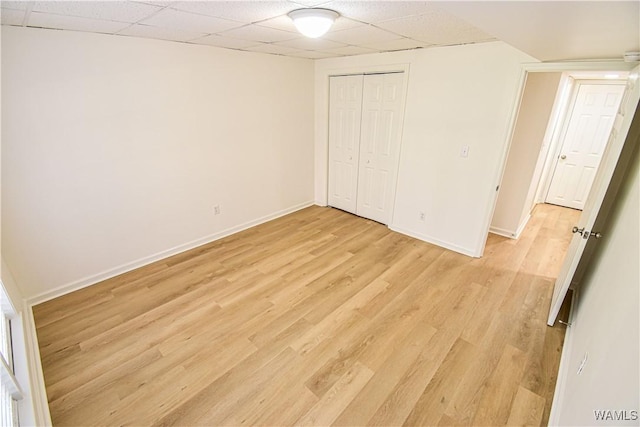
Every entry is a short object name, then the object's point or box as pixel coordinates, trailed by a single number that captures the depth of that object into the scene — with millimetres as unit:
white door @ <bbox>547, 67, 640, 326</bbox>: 1797
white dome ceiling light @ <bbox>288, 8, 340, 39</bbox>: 1861
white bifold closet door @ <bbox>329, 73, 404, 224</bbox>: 3844
